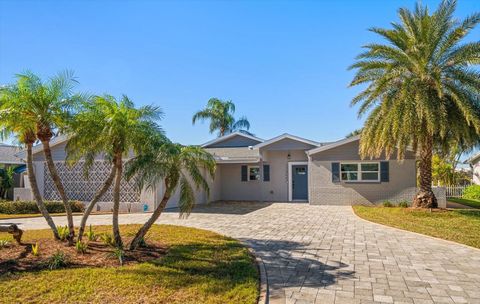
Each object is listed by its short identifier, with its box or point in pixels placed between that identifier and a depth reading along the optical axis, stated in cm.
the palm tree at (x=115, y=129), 685
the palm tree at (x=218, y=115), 3103
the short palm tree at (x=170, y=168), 672
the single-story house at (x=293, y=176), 1691
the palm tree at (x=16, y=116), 667
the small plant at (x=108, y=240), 752
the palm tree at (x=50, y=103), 688
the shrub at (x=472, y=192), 2133
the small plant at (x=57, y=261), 594
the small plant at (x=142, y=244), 743
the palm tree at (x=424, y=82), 1237
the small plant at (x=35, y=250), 670
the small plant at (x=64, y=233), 787
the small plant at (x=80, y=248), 683
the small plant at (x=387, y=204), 1640
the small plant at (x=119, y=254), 625
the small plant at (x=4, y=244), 764
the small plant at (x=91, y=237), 792
